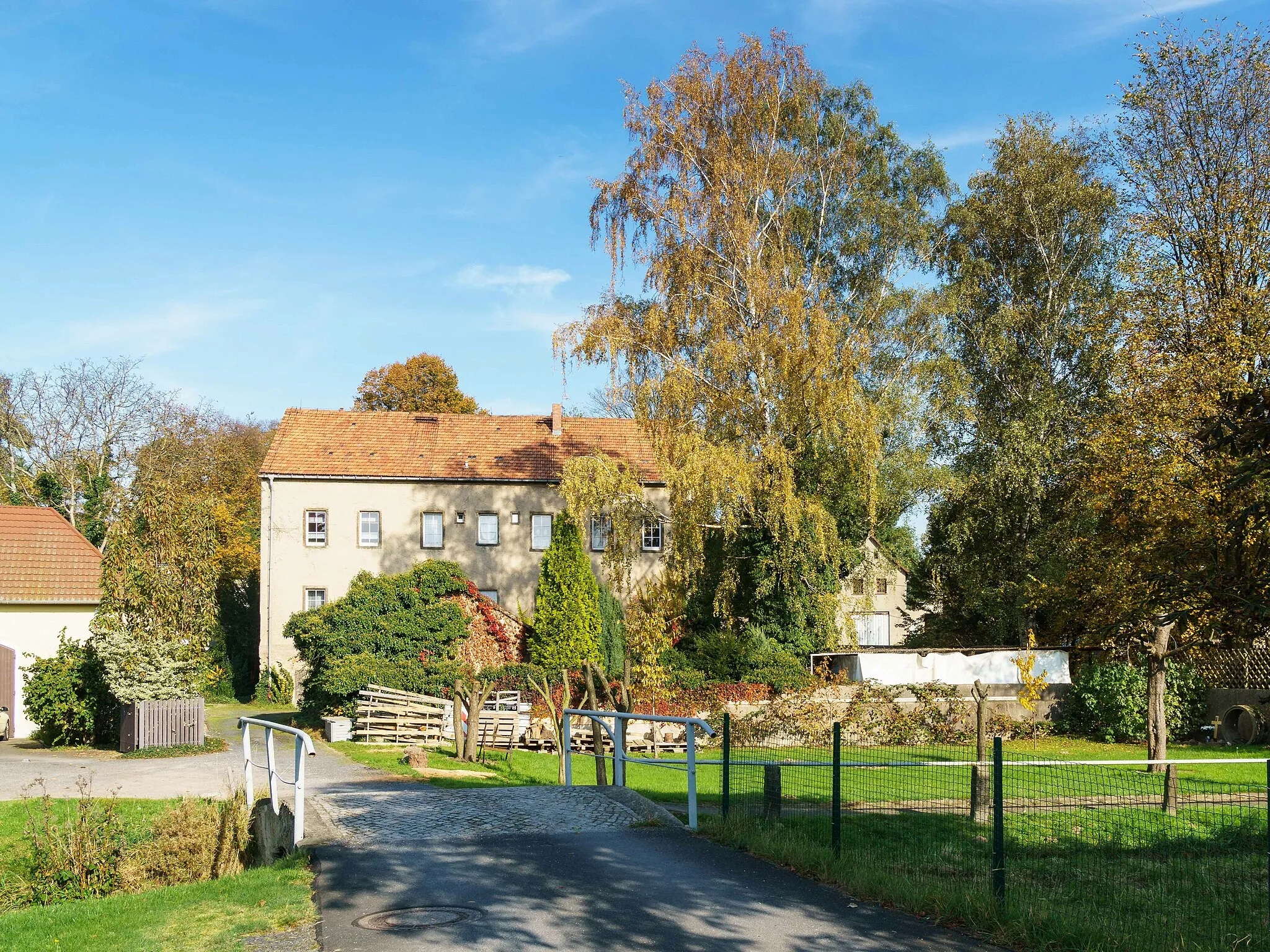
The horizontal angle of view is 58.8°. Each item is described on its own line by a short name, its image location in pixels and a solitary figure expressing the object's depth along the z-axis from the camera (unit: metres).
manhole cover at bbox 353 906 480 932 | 7.71
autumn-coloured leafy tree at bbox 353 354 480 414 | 56.97
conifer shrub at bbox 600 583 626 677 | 31.47
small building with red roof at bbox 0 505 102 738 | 26.52
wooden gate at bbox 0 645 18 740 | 26.27
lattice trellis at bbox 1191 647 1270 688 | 26.00
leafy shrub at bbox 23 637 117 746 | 23.38
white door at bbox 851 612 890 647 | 51.44
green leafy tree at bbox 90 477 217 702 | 22.08
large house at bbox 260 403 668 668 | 38.38
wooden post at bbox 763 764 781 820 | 11.49
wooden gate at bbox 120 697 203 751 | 21.61
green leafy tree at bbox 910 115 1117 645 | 29.52
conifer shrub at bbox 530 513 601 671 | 31.02
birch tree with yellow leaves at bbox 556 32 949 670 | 26.73
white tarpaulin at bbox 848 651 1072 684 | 27.91
